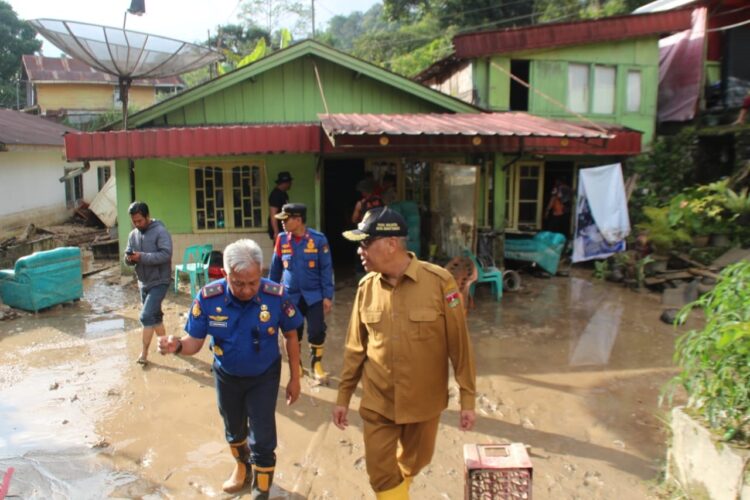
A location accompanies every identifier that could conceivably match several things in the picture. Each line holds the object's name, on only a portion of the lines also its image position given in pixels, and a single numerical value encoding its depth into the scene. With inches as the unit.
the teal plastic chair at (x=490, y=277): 347.3
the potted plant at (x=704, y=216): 409.7
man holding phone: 216.8
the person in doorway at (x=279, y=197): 338.3
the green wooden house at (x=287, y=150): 349.4
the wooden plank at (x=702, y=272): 358.1
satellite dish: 356.5
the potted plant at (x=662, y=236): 395.2
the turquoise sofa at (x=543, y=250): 423.8
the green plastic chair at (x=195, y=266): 337.7
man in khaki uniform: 110.0
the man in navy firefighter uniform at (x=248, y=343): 123.9
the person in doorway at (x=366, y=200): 323.0
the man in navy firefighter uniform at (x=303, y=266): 200.5
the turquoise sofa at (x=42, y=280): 311.1
